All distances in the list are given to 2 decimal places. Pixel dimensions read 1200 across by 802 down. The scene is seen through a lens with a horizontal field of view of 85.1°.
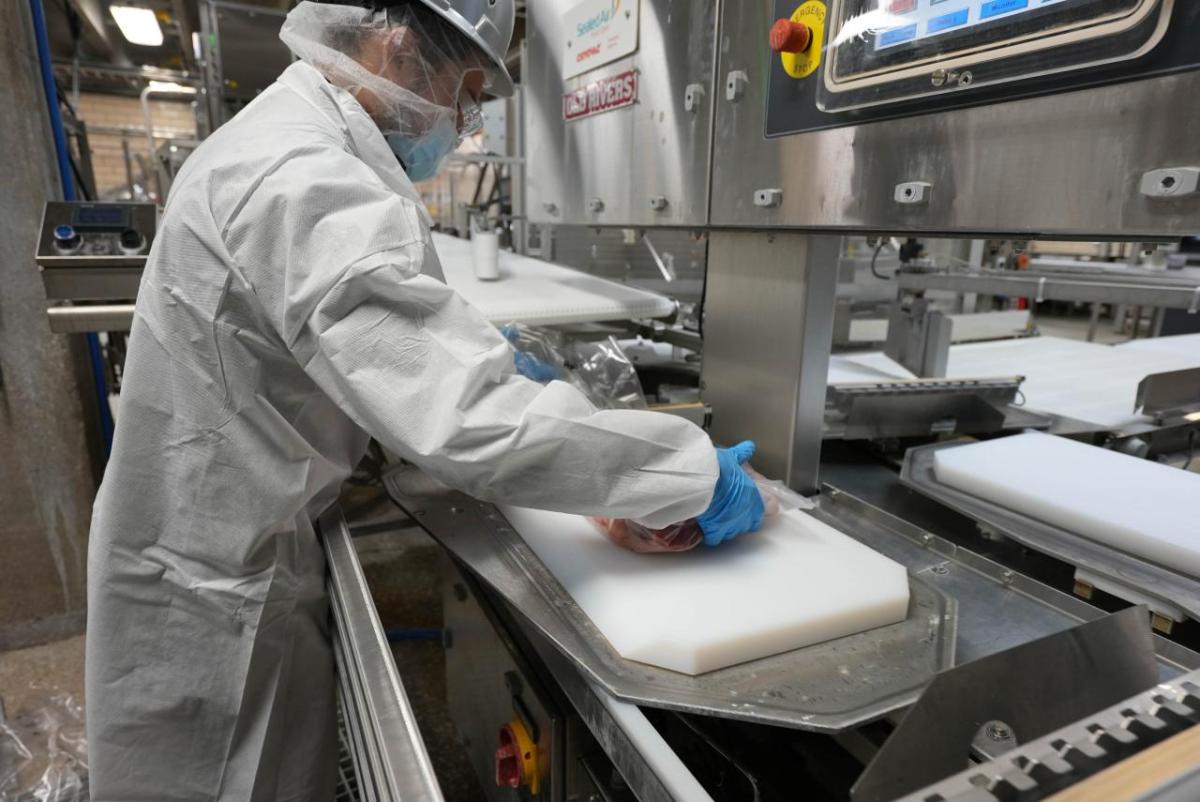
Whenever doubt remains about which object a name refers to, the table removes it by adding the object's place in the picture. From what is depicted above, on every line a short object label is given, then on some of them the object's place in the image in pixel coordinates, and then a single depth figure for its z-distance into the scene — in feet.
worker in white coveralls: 2.29
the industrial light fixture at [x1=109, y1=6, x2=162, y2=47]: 11.14
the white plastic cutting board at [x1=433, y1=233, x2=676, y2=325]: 4.96
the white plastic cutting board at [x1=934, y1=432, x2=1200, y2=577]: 2.64
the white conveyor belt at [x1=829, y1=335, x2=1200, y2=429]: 4.71
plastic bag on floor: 4.89
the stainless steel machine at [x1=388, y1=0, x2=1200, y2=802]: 1.79
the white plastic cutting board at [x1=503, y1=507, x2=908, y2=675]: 2.20
